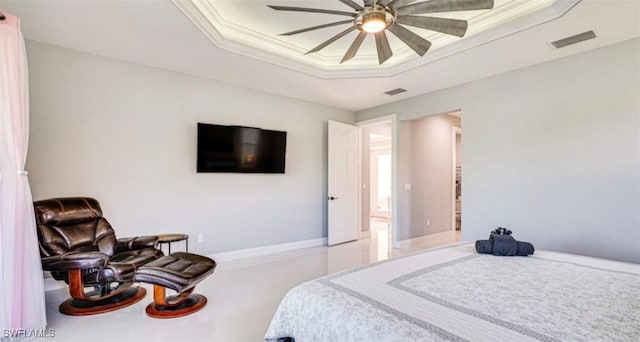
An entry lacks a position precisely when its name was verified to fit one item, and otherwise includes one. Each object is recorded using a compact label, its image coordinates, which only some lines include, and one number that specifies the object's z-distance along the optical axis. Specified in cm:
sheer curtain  210
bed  114
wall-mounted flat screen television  421
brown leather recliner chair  254
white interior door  555
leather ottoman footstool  247
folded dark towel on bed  226
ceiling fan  201
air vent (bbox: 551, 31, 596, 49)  296
